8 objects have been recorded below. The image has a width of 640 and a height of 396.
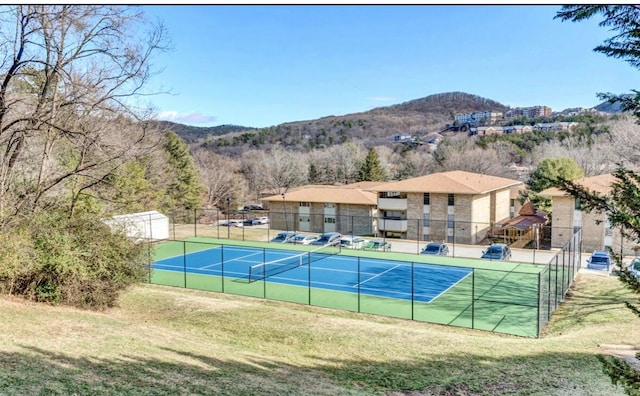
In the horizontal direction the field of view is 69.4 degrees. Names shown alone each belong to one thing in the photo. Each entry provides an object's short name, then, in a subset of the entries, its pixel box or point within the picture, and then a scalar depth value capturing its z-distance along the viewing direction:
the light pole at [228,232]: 36.19
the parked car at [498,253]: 27.58
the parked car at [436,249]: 29.50
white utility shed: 31.38
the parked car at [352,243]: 31.69
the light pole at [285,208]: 41.37
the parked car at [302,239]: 33.66
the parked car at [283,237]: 34.28
